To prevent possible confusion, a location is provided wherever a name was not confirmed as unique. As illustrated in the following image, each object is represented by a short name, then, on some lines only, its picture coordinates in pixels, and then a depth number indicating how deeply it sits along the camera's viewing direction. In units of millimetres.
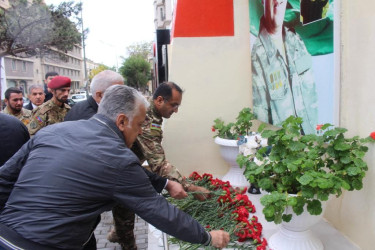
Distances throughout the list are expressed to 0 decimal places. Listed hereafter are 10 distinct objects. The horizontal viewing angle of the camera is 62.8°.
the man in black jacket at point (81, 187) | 1361
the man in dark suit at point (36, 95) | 4910
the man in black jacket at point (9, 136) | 2213
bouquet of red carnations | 2404
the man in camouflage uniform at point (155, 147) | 2658
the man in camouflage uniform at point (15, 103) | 4309
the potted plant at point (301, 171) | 1812
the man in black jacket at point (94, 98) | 2742
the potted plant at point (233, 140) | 3664
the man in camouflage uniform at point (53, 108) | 3588
